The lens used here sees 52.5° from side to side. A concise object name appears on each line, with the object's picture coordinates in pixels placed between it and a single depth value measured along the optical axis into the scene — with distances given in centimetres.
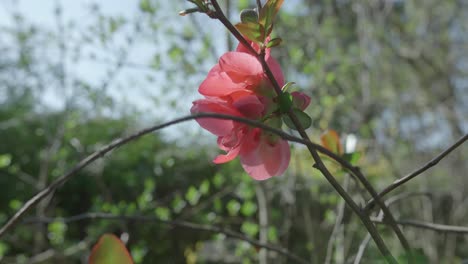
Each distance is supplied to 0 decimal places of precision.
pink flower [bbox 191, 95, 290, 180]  43
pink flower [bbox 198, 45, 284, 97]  42
